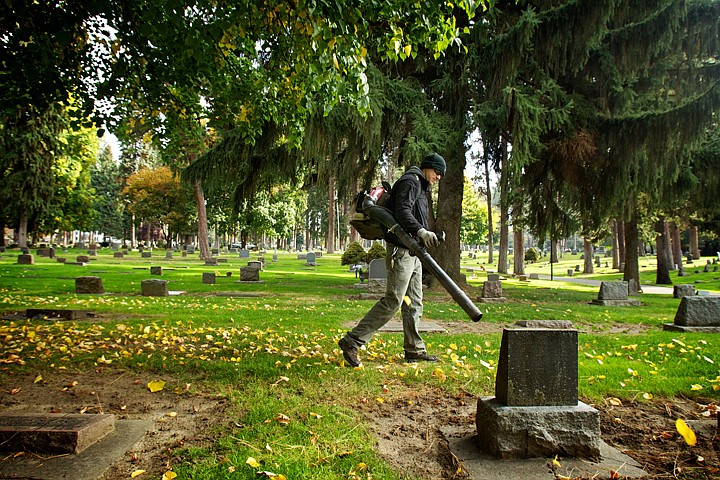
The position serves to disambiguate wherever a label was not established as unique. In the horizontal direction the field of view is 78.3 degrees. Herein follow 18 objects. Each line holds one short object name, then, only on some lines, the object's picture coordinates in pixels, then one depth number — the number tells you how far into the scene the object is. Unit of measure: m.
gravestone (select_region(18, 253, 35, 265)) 24.77
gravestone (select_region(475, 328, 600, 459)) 2.95
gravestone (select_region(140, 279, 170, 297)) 12.80
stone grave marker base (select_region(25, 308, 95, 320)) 8.10
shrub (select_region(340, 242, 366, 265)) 29.61
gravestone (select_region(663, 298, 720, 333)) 8.28
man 4.95
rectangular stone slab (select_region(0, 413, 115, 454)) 2.89
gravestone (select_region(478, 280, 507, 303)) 13.64
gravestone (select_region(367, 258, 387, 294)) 13.71
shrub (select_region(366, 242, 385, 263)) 25.80
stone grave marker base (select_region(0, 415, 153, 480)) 2.63
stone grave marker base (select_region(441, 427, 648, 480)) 2.74
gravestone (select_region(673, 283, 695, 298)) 15.49
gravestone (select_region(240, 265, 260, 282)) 18.47
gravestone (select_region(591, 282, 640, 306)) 13.43
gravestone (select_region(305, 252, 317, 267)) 33.87
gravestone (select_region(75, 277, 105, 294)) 12.98
